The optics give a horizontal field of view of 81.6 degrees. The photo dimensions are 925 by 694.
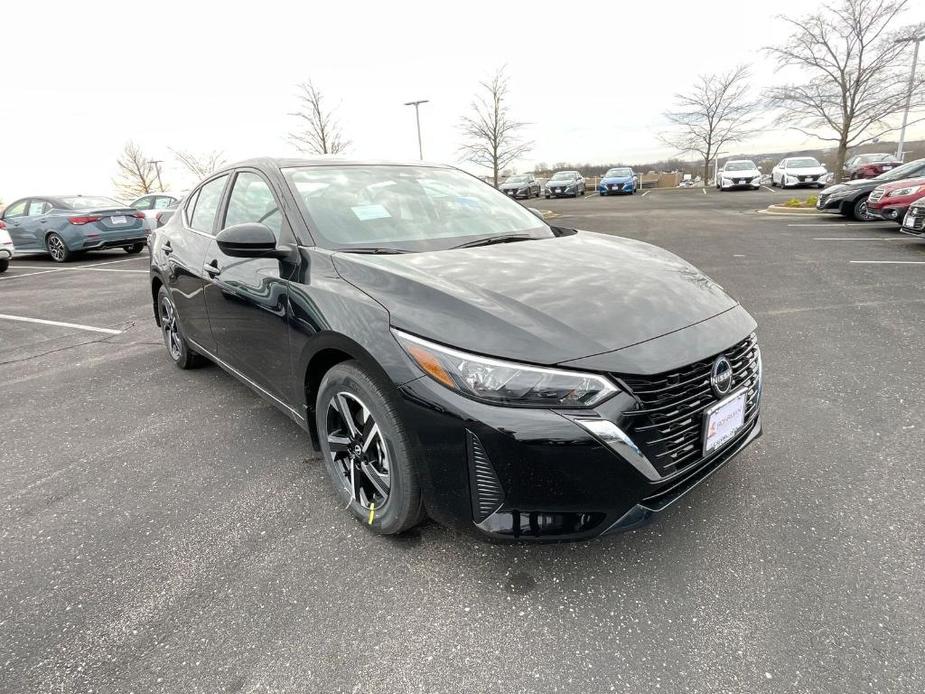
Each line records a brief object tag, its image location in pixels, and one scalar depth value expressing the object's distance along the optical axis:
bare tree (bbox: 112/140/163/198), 50.00
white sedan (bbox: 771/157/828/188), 24.73
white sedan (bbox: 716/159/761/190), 26.31
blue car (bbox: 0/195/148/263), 11.49
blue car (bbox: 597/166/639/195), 30.34
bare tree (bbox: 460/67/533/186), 30.88
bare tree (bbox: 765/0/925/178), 17.72
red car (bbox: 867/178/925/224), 9.76
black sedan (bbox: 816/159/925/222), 11.41
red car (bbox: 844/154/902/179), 21.78
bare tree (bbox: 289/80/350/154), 27.37
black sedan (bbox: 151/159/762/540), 1.73
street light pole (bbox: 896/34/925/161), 17.02
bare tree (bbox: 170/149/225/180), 52.40
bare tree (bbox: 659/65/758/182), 35.69
